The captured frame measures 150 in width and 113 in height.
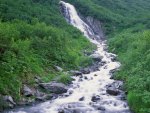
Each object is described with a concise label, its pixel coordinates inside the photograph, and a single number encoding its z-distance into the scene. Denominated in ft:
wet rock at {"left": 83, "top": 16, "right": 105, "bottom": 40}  232.14
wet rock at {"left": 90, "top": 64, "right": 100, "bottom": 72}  132.81
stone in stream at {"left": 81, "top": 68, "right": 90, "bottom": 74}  126.44
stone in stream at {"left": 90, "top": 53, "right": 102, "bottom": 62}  149.28
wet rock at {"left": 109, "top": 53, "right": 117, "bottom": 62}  151.60
